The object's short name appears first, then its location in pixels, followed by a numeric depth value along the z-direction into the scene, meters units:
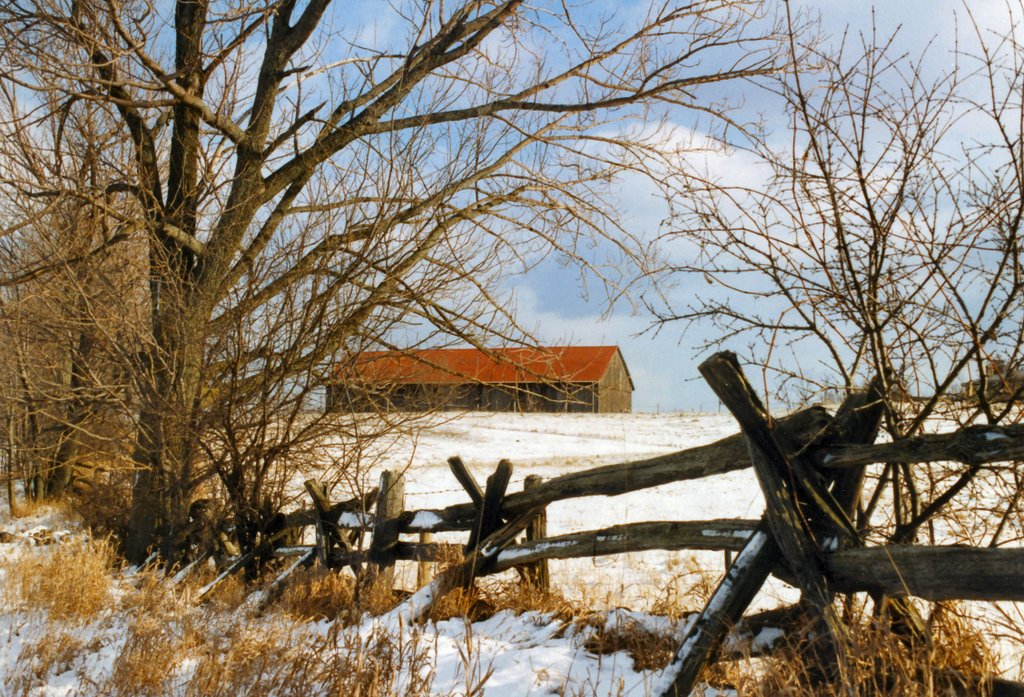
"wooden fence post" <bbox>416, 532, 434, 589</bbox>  6.53
